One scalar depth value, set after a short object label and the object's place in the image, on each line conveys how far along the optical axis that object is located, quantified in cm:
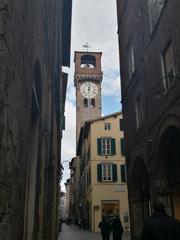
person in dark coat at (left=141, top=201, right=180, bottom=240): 282
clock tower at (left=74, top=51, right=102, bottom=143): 3467
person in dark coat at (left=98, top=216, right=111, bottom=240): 896
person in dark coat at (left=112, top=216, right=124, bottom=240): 840
